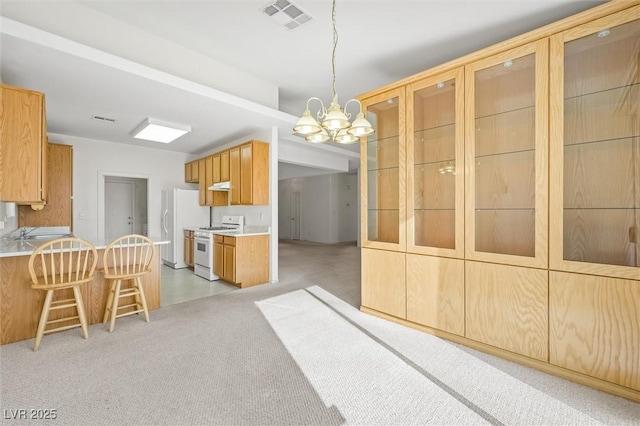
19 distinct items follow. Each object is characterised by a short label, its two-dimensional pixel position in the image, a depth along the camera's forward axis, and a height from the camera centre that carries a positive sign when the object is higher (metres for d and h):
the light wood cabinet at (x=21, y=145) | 2.44 +0.61
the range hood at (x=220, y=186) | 5.32 +0.52
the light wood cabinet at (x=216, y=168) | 5.55 +0.90
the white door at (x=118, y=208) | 7.69 +0.12
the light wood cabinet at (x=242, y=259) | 4.38 -0.77
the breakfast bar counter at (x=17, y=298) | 2.59 -0.83
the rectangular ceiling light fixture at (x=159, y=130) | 4.23 +1.35
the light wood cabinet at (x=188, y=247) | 5.69 -0.72
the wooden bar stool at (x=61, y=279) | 2.46 -0.64
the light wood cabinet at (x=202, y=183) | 5.93 +0.64
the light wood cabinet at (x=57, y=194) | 4.58 +0.31
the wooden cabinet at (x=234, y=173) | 4.95 +0.72
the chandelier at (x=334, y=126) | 2.19 +0.73
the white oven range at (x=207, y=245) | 4.88 -0.61
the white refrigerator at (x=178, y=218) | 5.82 -0.12
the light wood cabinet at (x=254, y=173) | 4.63 +0.67
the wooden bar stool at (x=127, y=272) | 2.91 -0.65
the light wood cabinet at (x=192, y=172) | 6.28 +0.94
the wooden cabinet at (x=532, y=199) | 1.94 +0.11
